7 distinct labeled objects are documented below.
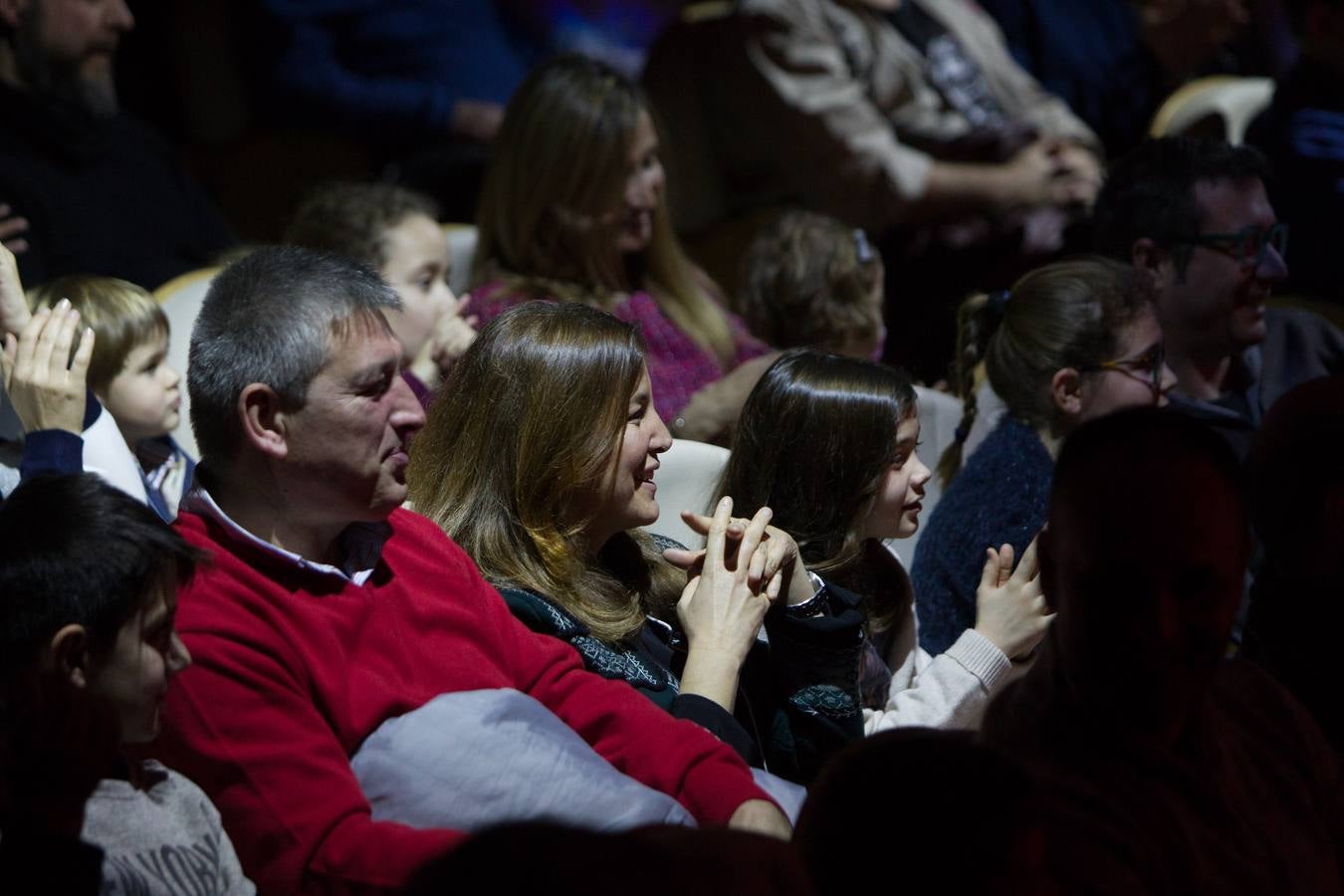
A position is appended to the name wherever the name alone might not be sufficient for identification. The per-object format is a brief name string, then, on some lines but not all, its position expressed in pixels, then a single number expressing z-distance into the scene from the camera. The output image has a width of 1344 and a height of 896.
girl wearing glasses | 4.84
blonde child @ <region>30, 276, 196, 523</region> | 4.62
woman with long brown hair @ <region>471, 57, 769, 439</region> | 6.12
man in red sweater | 2.96
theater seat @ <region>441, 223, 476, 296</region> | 6.40
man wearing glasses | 5.91
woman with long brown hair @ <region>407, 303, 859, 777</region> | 3.71
